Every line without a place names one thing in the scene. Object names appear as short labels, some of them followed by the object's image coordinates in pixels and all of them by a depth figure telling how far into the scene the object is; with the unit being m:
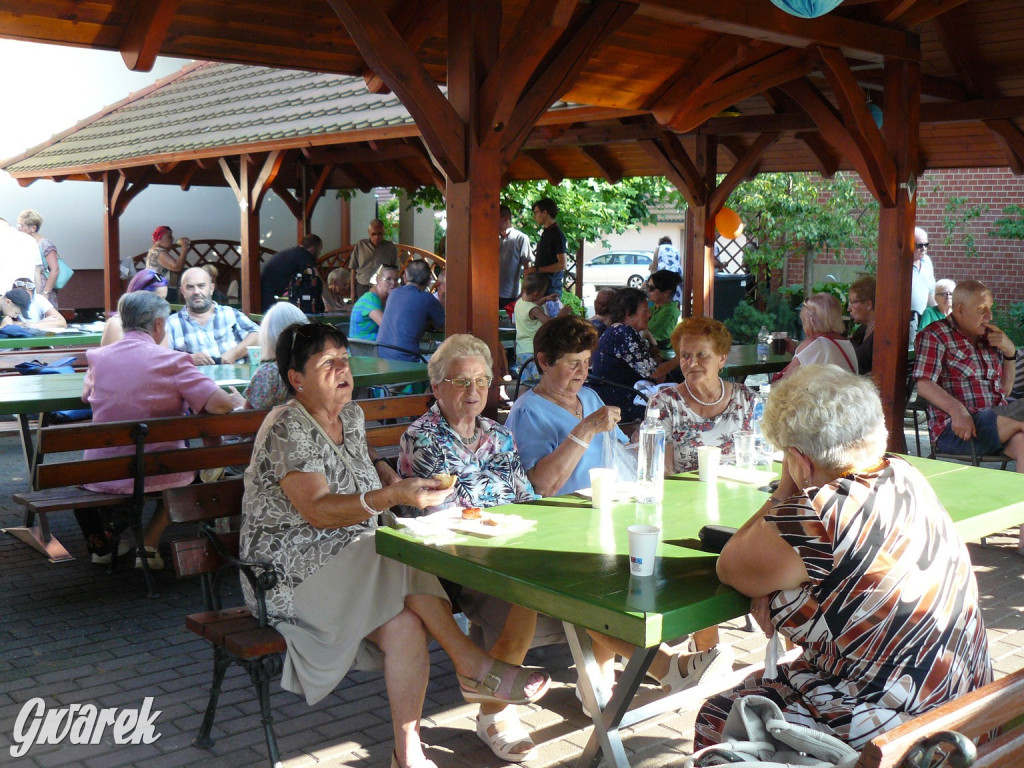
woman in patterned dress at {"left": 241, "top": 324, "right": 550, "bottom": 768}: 2.93
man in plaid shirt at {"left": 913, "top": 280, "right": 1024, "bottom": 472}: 5.62
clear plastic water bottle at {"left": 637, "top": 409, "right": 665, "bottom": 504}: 3.10
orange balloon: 10.12
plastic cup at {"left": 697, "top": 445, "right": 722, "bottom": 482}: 3.53
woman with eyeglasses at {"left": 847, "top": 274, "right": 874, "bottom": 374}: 6.87
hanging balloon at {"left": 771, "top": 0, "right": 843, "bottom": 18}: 3.85
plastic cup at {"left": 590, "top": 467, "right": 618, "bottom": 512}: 3.15
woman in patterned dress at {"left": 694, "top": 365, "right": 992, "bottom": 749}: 2.15
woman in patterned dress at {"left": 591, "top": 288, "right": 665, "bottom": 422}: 6.46
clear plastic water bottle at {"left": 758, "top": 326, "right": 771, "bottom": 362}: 7.69
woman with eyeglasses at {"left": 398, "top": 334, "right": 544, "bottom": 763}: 3.29
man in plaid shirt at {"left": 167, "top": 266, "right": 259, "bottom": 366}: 6.52
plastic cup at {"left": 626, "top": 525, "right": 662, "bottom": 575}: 2.43
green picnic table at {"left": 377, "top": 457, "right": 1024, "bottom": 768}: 2.30
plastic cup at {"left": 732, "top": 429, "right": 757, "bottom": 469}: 3.67
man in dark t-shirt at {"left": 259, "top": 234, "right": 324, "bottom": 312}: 12.11
